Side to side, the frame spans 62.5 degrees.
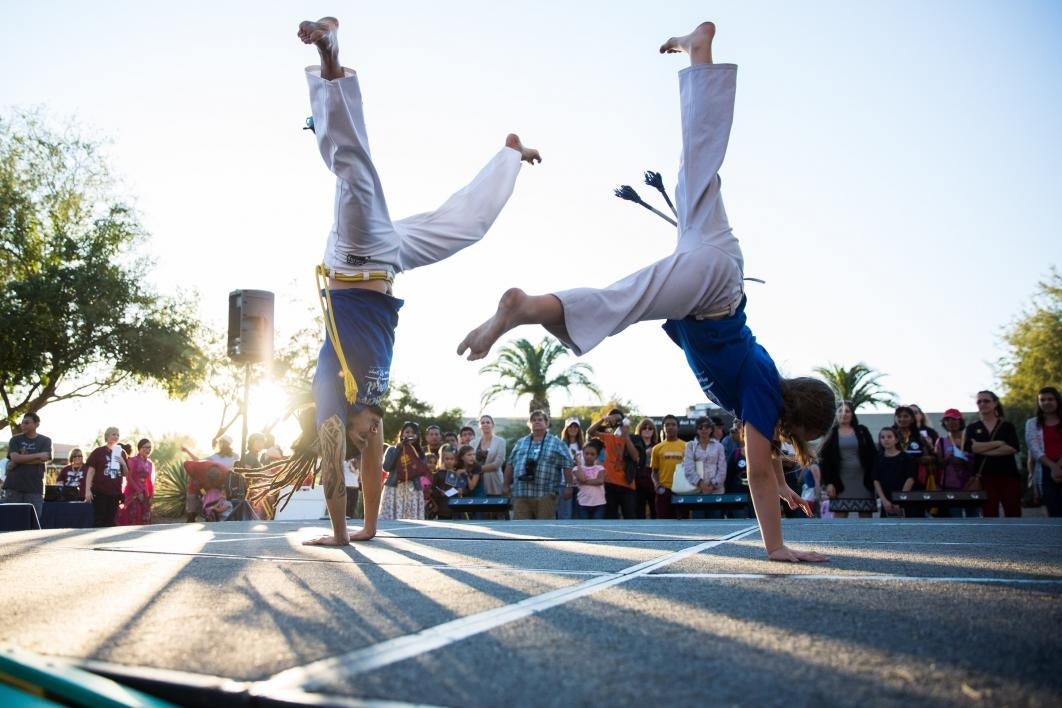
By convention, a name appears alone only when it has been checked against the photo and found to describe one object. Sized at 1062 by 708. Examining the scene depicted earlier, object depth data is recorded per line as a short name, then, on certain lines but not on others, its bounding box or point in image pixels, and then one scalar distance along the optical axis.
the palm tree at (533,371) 35.34
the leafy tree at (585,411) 44.67
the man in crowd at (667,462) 10.42
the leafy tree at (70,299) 22.25
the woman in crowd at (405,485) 9.96
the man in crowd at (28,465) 10.80
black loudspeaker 12.41
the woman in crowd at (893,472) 8.85
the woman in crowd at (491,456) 11.13
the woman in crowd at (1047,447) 7.95
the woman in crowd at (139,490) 12.69
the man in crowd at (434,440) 12.17
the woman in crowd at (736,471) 10.07
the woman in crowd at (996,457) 8.44
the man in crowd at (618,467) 10.37
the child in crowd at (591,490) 10.10
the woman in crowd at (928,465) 8.99
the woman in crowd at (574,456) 10.51
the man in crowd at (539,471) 9.84
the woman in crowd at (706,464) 10.02
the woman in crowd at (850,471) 8.86
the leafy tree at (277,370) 32.72
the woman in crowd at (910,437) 9.02
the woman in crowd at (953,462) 8.80
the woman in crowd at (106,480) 11.93
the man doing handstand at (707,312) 3.73
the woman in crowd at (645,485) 10.77
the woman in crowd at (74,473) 13.26
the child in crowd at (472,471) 11.09
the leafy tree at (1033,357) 30.45
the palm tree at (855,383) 39.18
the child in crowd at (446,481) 10.81
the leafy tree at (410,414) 41.06
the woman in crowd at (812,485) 9.53
